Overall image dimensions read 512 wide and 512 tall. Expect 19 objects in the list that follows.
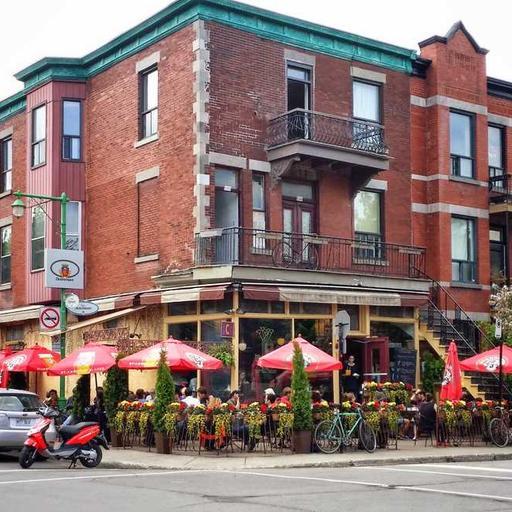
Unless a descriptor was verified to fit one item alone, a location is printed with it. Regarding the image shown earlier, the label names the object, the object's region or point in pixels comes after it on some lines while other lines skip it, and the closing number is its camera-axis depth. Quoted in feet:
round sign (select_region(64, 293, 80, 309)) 79.77
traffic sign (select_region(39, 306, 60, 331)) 79.41
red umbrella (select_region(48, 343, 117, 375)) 73.67
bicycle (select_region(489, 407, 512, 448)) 74.59
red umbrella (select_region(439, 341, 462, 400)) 76.02
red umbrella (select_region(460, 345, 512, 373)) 80.07
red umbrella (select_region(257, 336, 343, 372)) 72.79
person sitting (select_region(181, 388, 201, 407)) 71.79
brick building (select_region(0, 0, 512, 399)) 83.51
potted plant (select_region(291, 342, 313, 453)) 67.51
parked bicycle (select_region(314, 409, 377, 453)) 68.08
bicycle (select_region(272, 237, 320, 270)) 84.84
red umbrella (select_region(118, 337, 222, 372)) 71.77
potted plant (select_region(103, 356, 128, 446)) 75.46
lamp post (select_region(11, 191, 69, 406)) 78.28
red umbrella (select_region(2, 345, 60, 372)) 84.48
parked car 64.54
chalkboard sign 90.07
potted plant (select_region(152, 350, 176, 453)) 68.44
